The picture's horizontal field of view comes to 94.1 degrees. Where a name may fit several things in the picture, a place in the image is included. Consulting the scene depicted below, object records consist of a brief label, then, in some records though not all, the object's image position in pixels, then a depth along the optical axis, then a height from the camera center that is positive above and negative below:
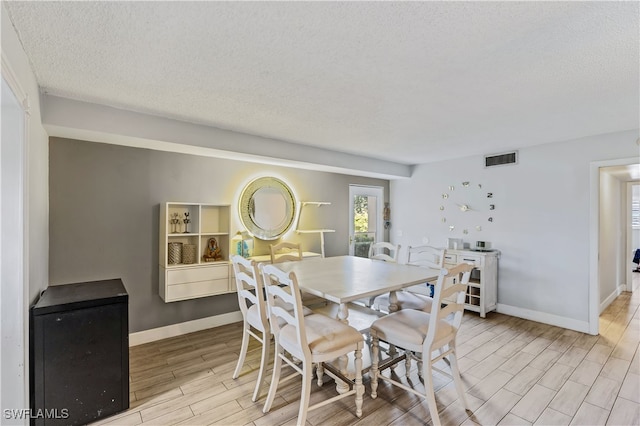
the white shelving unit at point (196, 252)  3.18 -0.45
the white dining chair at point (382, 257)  3.34 -0.55
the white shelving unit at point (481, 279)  4.01 -0.93
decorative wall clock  4.42 +0.08
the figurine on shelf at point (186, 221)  3.51 -0.10
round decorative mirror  3.99 +0.08
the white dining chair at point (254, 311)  2.22 -0.82
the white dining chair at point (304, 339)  1.87 -0.85
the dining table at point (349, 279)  2.15 -0.56
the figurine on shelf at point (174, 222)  3.44 -0.11
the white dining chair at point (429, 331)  1.92 -0.84
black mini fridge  1.84 -0.94
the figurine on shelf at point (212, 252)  3.57 -0.48
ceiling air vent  4.09 +0.75
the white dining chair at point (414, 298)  2.85 -0.86
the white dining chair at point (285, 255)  3.56 -0.52
